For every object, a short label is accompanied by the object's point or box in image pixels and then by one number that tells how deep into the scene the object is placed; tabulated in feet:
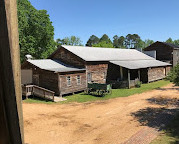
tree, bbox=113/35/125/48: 428.97
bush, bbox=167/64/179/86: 34.88
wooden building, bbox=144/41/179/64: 129.59
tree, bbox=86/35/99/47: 407.64
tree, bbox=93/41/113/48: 242.62
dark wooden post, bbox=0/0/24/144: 3.44
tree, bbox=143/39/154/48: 446.73
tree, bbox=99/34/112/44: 410.72
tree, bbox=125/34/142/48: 422.00
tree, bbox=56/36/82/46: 298.15
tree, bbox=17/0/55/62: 108.78
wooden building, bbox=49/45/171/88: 76.59
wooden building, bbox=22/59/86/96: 63.05
